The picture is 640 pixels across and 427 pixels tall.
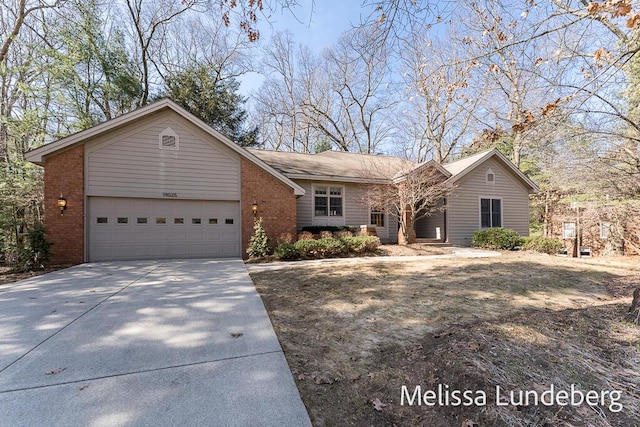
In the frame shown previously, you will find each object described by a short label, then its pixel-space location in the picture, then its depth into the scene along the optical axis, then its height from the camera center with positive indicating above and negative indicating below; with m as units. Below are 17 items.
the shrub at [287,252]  9.55 -1.12
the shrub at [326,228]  12.27 -0.43
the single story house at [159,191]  8.88 +1.08
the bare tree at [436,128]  19.83 +7.04
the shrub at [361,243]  10.66 -0.98
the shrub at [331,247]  10.19 -1.04
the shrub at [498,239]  12.59 -1.05
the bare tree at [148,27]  17.77 +13.31
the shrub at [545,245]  11.62 -1.26
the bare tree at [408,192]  11.90 +1.16
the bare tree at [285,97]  23.11 +11.25
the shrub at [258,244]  9.98 -0.87
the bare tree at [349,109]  23.45 +10.17
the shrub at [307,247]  9.77 -1.00
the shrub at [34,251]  7.88 -0.79
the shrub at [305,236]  10.87 -0.66
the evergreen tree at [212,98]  19.09 +8.74
